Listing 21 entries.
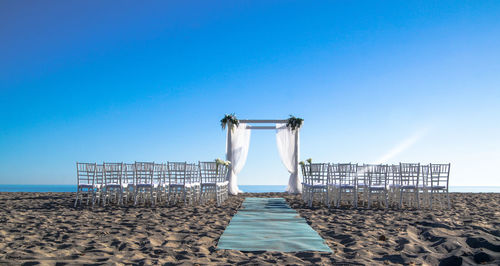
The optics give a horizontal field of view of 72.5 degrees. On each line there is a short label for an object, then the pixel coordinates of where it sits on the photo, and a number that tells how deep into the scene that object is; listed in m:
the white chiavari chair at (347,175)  7.88
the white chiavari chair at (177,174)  7.78
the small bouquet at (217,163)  8.23
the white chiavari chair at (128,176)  8.24
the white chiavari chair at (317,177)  7.93
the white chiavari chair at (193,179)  8.08
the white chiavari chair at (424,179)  7.82
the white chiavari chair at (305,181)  8.85
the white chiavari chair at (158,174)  8.14
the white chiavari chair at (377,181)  7.51
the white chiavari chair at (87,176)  7.81
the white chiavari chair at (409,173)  7.59
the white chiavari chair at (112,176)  7.85
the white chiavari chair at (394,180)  8.34
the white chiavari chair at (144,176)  7.80
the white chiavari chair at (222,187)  8.24
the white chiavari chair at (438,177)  7.54
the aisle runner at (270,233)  3.66
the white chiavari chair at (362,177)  8.16
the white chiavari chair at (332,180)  7.96
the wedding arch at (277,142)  11.66
